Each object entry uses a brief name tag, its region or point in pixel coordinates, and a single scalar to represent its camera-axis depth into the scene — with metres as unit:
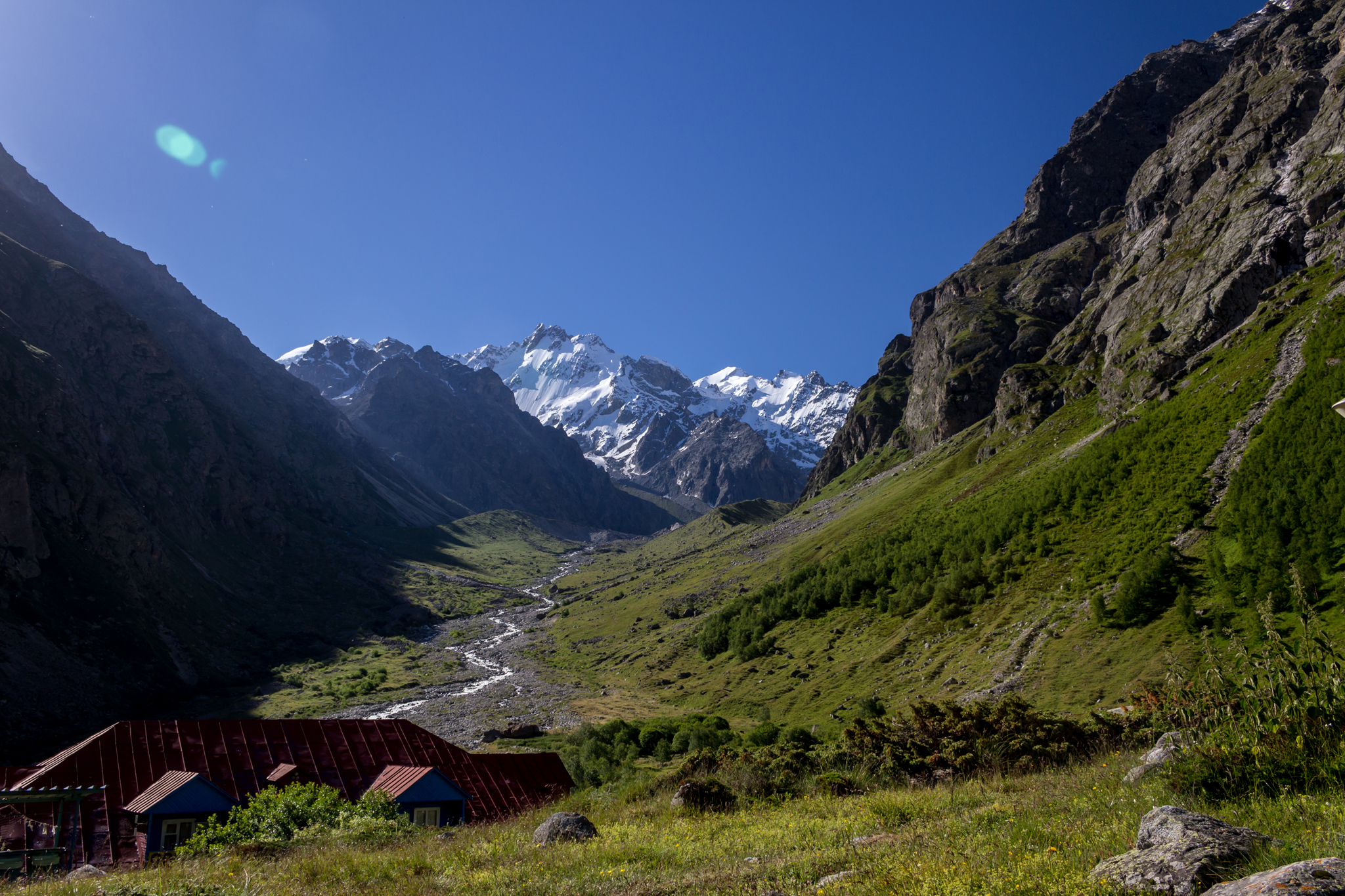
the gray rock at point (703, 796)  19.41
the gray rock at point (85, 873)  14.56
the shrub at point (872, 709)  49.53
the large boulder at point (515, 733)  73.06
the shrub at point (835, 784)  19.86
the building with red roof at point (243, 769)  26.28
